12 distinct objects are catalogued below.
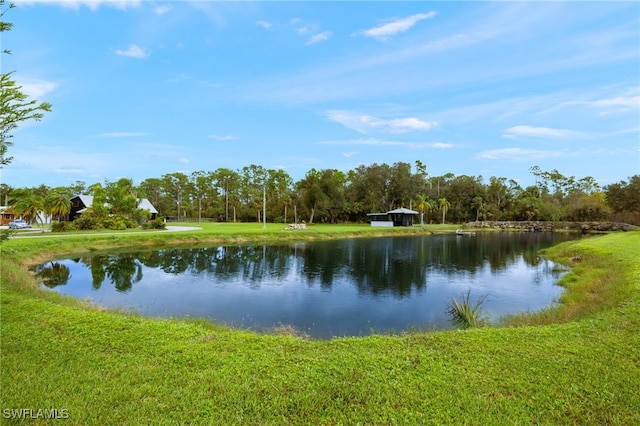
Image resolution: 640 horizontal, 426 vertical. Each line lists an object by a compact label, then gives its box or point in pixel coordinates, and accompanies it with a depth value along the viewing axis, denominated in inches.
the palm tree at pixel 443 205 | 2290.2
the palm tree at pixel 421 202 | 2162.9
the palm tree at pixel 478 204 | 2422.5
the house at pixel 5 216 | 1933.2
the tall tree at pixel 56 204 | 1411.2
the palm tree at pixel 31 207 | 1321.1
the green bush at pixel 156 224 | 1475.1
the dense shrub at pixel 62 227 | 1267.2
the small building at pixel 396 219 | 1947.6
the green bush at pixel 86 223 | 1359.5
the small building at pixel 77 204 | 1769.2
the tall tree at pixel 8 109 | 194.9
